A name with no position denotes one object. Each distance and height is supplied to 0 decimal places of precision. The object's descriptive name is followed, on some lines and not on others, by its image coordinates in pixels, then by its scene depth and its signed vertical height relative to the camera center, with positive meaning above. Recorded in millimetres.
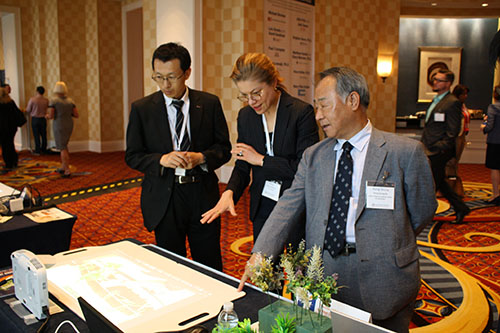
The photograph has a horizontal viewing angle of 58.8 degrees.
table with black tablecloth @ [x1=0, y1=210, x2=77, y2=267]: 2439 -809
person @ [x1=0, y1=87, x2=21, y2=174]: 8250 -585
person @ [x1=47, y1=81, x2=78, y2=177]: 8070 -469
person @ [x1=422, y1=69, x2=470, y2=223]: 5254 -436
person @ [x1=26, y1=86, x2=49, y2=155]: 10422 -515
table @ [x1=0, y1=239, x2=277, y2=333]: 1354 -701
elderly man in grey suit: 1660 -423
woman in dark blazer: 2191 -211
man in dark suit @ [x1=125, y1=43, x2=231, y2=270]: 2381 -354
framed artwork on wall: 11406 +860
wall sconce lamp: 9289 +625
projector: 1390 -605
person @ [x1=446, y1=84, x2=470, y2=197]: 6030 -795
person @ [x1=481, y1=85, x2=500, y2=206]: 6277 -683
